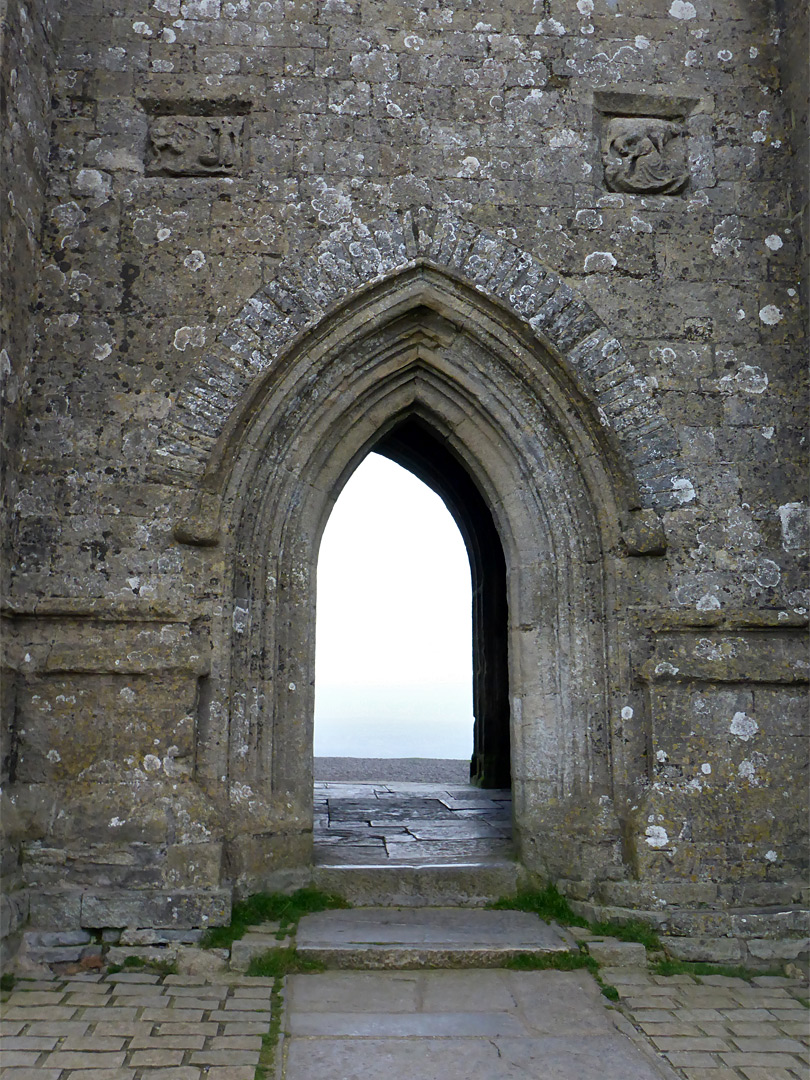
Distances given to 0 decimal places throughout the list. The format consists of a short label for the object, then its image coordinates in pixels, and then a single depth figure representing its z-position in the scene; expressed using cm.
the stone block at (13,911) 377
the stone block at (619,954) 395
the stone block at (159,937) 396
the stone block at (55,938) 391
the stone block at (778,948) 412
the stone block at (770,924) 414
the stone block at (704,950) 410
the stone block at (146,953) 390
